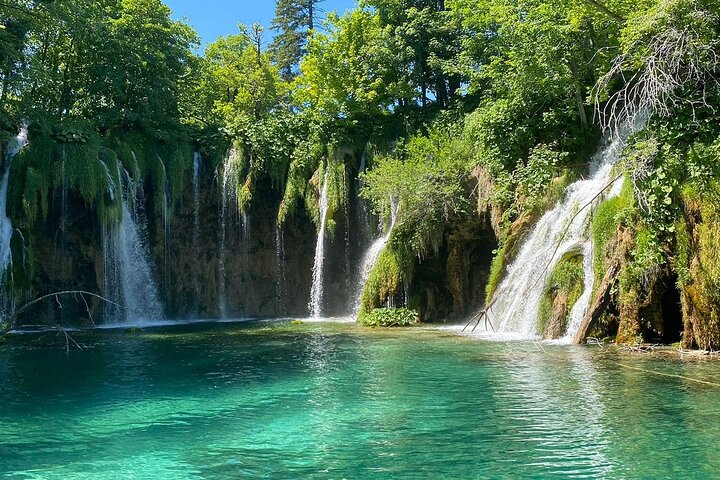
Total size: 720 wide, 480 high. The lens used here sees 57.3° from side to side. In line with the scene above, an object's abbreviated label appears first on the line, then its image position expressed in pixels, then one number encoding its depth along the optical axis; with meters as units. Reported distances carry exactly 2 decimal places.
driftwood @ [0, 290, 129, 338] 18.65
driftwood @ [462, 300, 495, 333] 16.79
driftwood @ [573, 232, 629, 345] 13.64
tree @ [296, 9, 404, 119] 30.20
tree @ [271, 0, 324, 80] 50.03
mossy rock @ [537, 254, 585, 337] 15.11
